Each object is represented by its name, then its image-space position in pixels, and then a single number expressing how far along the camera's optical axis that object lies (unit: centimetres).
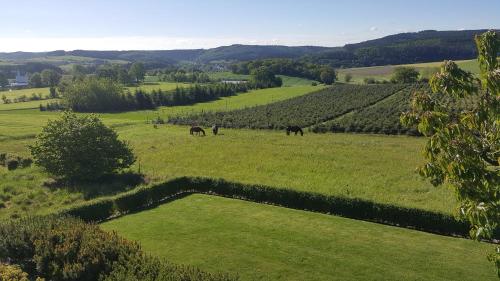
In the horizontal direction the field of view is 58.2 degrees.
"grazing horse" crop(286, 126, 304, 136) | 6031
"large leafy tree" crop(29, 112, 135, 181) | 3562
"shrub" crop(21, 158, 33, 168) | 4259
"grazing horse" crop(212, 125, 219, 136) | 6126
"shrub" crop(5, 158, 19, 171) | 4178
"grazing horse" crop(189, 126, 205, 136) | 6066
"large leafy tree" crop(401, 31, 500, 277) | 823
